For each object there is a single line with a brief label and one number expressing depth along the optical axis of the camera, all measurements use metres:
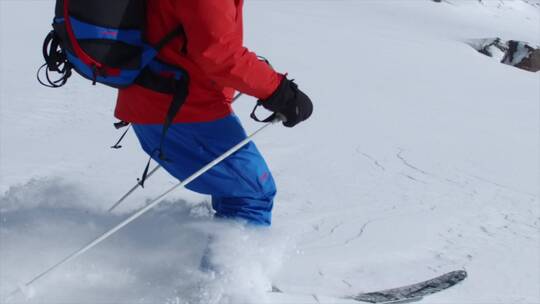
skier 2.26
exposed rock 15.23
